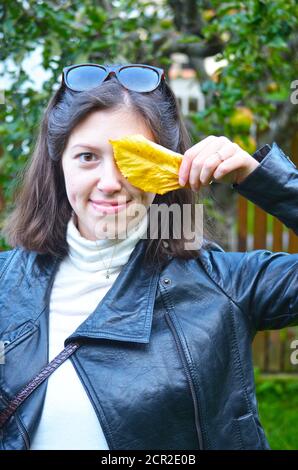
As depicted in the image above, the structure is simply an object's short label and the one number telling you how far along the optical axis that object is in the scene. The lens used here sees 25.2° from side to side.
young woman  1.75
